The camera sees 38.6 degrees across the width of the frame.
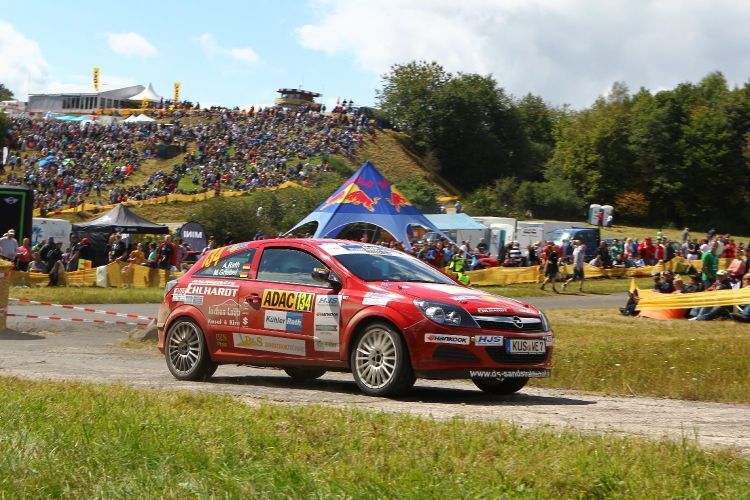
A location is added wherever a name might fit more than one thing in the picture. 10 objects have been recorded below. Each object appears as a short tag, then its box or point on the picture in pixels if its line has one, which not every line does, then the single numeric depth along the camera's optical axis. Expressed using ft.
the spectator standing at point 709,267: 95.81
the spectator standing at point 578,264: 114.90
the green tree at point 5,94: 510.25
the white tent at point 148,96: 365.20
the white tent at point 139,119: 269.03
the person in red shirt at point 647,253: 142.51
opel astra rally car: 31.17
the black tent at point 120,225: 126.21
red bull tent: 108.06
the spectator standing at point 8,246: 91.71
